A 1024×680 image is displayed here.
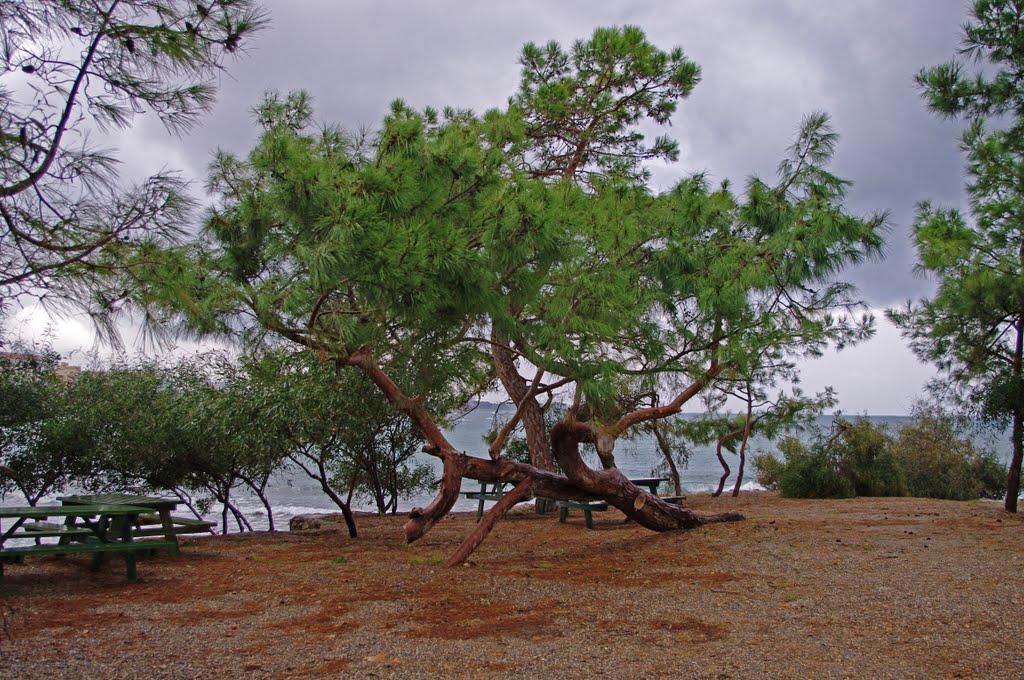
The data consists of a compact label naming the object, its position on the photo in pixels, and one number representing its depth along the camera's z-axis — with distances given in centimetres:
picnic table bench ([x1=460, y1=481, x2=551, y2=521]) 1155
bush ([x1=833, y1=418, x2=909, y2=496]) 1505
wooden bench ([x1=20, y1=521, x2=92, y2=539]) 631
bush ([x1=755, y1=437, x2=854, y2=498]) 1471
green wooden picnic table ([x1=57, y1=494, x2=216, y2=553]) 755
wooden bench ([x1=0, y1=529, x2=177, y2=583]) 597
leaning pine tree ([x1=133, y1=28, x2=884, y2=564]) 578
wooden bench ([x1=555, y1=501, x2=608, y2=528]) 961
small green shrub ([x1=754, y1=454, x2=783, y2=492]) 1761
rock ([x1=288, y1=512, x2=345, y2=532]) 1190
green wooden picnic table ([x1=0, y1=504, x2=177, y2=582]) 604
